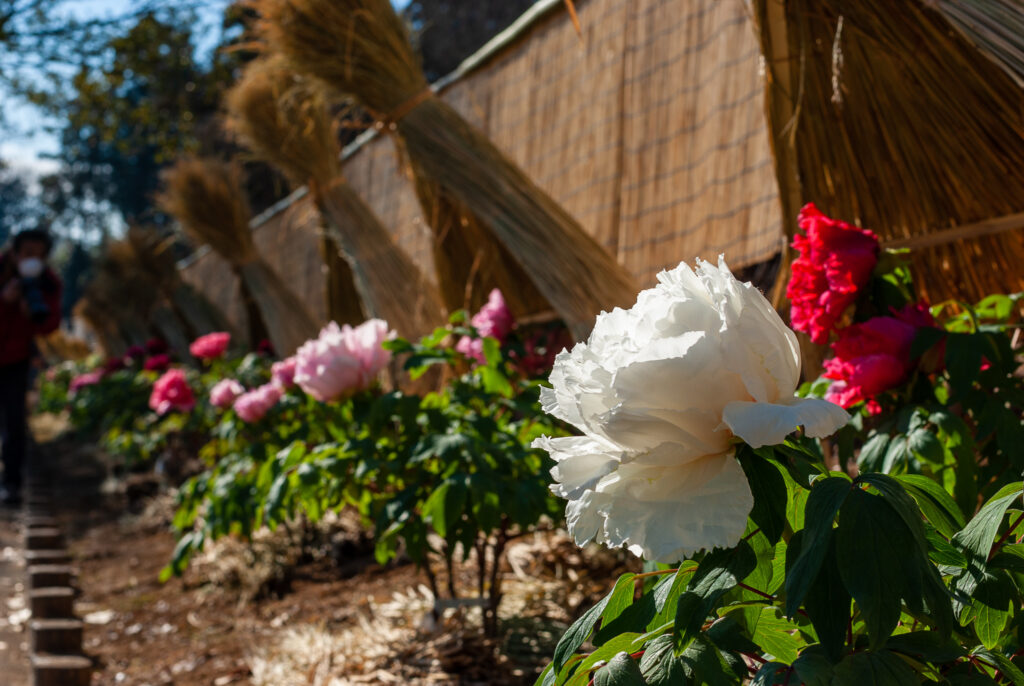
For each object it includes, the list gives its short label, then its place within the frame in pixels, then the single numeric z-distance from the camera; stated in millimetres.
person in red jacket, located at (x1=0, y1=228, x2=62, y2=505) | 5996
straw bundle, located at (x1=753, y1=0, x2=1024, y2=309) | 1649
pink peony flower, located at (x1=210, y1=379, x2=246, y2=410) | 3764
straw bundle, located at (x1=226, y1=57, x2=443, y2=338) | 3830
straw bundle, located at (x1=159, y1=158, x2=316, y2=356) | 6566
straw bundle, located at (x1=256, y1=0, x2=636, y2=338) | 2771
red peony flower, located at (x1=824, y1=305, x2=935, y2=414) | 1335
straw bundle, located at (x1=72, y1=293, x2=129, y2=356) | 16161
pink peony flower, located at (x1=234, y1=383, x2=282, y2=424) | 3104
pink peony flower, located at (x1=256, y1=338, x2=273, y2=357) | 5763
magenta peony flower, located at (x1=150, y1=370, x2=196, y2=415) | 4562
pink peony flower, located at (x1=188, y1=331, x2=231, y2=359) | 4973
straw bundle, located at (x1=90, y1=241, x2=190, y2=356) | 12062
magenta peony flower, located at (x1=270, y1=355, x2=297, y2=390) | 2892
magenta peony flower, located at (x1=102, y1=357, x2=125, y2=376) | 8227
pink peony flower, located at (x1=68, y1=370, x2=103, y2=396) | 8219
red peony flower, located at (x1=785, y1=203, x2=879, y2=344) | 1409
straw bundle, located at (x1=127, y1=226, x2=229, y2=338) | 11469
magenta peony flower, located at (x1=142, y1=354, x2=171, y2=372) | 6367
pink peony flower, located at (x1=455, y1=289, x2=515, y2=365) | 2352
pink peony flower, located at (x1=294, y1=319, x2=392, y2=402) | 2105
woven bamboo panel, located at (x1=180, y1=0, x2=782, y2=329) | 2715
